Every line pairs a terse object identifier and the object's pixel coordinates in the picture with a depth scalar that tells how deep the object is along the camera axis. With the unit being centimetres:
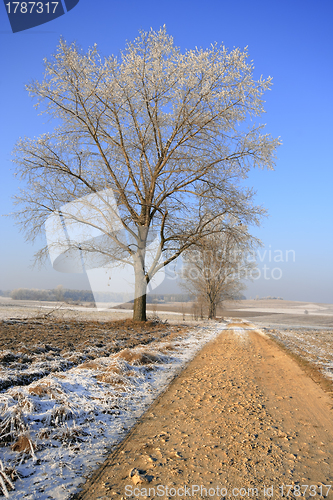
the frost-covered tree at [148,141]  1127
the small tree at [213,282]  3109
